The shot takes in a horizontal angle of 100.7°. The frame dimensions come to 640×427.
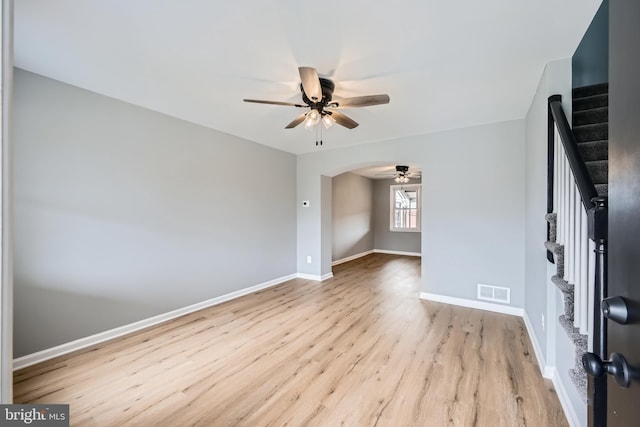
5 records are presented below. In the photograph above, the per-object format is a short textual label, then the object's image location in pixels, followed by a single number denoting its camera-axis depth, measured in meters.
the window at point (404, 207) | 8.04
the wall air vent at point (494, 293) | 3.44
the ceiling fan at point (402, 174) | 6.34
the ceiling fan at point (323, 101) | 2.04
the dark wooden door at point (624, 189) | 0.59
